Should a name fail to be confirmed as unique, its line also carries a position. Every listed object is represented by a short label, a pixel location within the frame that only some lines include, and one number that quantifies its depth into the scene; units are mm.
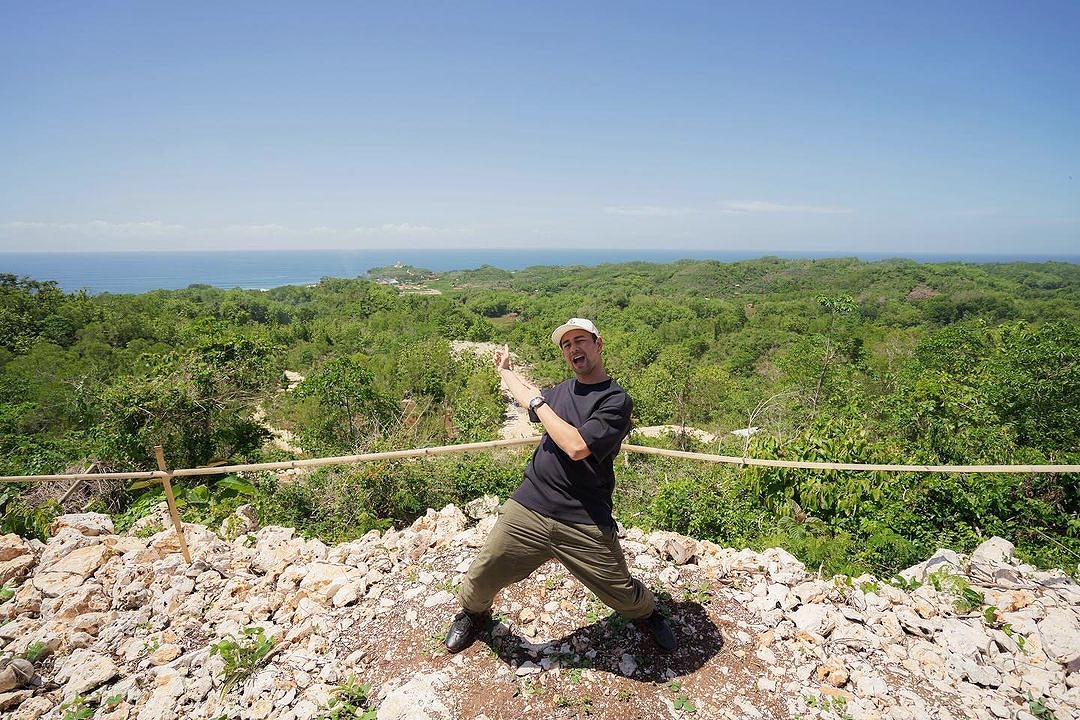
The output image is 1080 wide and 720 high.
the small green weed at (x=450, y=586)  3541
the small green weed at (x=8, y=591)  3870
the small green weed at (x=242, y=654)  3033
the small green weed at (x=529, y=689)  2707
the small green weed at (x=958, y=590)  3330
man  2361
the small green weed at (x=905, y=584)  3643
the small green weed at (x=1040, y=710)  2541
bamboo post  3910
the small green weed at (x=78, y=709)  2865
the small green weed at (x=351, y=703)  2656
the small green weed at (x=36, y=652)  3191
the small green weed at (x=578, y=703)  2625
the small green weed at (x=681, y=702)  2615
